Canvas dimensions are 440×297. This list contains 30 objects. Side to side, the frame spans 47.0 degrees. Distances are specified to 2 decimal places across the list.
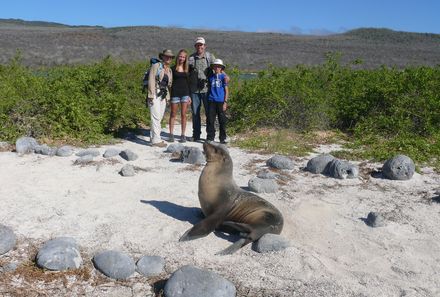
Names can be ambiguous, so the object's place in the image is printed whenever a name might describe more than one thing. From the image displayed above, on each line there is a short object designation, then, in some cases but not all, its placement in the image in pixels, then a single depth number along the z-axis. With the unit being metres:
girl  8.53
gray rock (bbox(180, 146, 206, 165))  7.55
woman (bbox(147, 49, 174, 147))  8.42
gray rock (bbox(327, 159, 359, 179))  7.02
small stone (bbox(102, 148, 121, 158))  7.84
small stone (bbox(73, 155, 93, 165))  7.42
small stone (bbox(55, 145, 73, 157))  7.84
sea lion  4.92
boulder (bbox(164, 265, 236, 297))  3.86
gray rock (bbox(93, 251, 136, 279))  4.30
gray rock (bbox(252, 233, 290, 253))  4.73
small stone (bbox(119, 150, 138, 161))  7.69
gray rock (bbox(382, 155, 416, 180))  6.96
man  8.65
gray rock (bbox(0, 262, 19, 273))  4.34
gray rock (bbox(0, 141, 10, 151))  8.18
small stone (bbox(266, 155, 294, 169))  7.45
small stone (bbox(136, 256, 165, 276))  4.35
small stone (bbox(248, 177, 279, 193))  6.36
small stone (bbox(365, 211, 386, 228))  5.42
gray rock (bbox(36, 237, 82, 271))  4.36
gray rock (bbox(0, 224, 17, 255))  4.60
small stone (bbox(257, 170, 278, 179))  6.92
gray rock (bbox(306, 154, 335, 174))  7.27
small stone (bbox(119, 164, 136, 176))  6.91
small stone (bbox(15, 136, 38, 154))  7.89
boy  8.58
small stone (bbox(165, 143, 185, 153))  8.21
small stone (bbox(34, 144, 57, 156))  7.85
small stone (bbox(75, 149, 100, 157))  7.82
